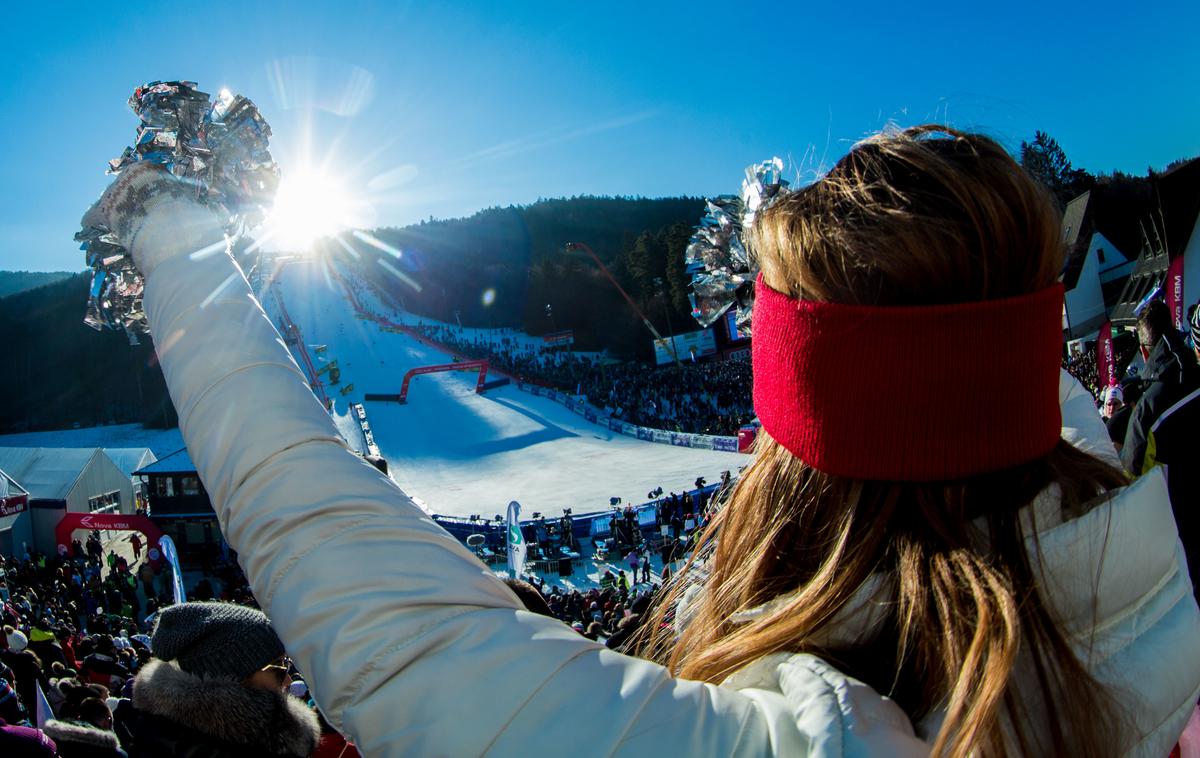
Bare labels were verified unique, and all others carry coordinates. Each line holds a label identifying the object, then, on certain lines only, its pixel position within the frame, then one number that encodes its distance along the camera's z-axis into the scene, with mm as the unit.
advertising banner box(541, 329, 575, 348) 53188
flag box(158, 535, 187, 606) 11125
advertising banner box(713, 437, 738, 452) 21908
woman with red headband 618
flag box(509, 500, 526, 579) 11523
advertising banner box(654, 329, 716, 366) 41719
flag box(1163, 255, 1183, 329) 13609
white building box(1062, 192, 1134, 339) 30853
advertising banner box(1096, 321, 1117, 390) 15461
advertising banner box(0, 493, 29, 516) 19047
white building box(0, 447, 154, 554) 20609
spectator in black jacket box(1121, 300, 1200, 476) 2443
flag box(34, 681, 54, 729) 3525
